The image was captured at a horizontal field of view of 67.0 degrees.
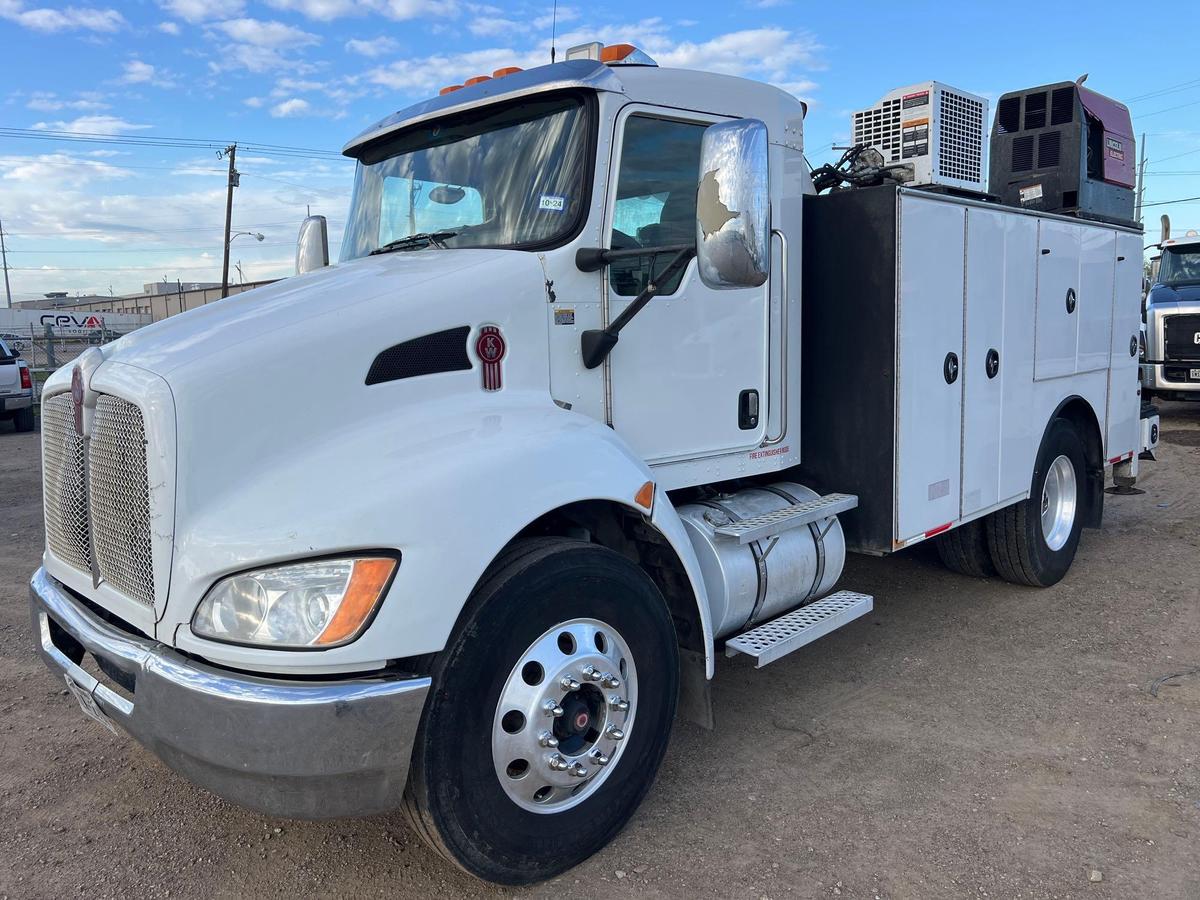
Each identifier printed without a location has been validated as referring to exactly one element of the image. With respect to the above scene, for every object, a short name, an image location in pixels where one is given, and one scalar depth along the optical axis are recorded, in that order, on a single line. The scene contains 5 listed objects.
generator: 6.00
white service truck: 2.42
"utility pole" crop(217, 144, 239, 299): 33.97
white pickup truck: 14.58
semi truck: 13.92
